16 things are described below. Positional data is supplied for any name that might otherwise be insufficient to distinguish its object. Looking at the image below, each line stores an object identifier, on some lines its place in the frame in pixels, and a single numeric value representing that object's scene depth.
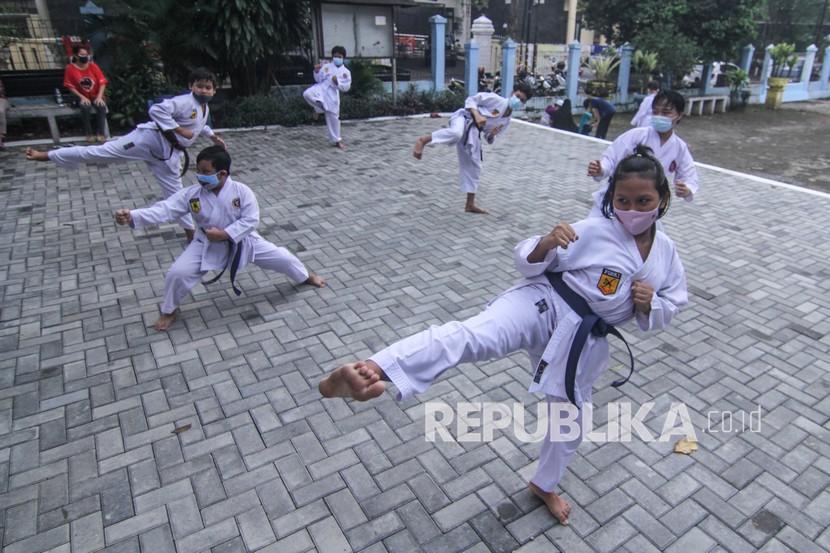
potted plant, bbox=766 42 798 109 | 21.12
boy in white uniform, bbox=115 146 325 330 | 4.21
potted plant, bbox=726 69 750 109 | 20.03
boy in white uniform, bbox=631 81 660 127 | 6.35
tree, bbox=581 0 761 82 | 17.31
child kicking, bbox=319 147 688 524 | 2.23
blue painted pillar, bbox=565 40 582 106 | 16.45
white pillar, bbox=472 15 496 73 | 21.34
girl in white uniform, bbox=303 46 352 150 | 10.29
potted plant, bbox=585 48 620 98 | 17.52
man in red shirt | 9.88
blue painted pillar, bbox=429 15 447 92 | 14.75
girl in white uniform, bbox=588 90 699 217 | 4.71
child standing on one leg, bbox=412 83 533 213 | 6.48
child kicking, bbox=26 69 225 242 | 5.38
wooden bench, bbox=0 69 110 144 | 10.42
